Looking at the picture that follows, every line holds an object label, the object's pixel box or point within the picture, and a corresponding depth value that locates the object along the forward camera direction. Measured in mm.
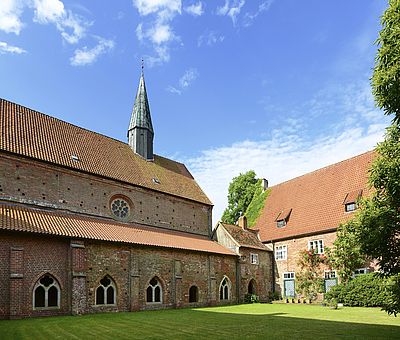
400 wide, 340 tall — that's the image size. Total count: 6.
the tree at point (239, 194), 48250
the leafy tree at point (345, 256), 26641
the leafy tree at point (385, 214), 11984
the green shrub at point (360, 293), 24227
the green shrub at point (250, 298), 31016
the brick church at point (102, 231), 19219
